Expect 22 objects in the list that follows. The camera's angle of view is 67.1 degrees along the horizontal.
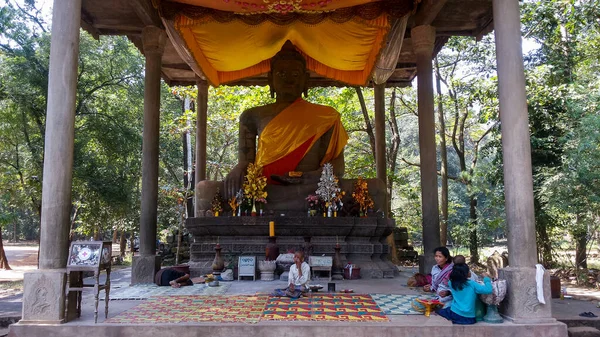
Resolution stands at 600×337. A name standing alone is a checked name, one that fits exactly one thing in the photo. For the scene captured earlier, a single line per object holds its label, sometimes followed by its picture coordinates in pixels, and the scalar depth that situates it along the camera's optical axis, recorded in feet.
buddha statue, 38.55
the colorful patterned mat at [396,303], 20.65
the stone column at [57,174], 19.48
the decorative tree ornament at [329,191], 35.83
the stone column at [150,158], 30.81
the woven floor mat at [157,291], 25.35
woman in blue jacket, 19.02
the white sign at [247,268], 30.69
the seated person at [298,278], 24.09
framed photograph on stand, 19.90
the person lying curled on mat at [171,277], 28.96
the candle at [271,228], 32.71
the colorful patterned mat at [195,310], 19.33
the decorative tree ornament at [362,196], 36.45
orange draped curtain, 34.19
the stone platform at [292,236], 33.86
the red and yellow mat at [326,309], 19.40
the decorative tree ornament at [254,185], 36.86
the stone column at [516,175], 19.47
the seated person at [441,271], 21.10
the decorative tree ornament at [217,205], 36.63
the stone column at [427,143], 33.14
